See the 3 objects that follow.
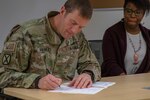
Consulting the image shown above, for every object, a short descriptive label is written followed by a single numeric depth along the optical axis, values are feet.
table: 6.17
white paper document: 6.67
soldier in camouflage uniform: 6.97
